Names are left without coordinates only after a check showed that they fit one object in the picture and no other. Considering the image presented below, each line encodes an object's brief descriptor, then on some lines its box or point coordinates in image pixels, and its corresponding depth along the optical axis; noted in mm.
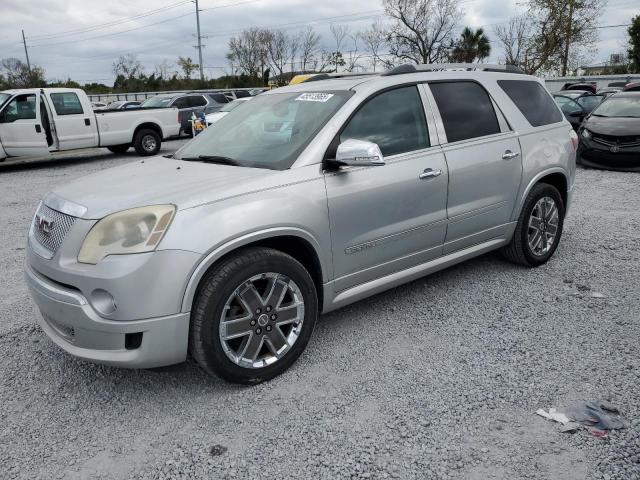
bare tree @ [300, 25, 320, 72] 54250
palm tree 46156
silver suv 2760
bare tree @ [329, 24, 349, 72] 48944
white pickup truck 12489
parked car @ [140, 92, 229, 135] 18203
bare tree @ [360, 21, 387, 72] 46719
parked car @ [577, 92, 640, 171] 10258
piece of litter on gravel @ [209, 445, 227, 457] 2580
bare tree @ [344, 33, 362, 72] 47094
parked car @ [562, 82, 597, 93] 25130
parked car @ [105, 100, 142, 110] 24547
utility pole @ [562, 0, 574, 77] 37825
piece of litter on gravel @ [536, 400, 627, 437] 2684
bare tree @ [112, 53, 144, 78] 54162
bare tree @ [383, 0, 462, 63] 45281
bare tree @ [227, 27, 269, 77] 54188
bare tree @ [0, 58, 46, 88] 45000
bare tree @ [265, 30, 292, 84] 54188
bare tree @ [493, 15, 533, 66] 43750
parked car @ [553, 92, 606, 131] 14109
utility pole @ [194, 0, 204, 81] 49331
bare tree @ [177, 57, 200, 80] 58125
